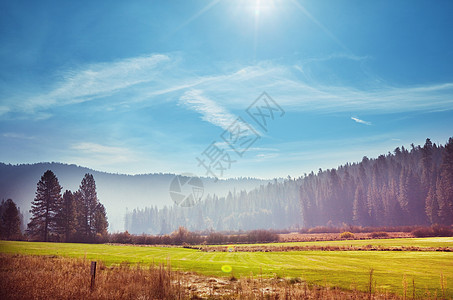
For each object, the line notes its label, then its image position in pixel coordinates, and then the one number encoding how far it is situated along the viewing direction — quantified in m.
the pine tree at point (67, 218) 67.69
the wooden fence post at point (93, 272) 13.56
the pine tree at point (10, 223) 60.78
